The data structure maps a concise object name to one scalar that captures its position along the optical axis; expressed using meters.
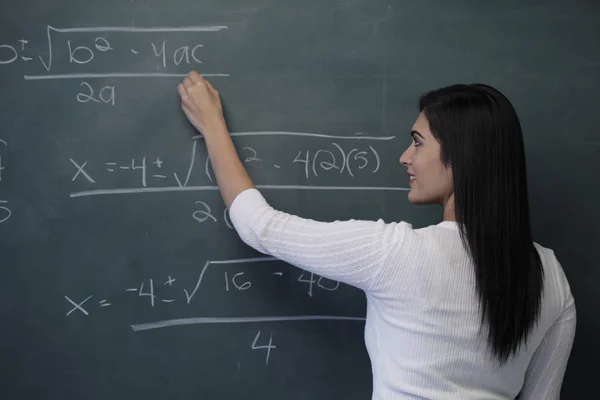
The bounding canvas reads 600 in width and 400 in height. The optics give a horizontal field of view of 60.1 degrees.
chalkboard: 1.34
